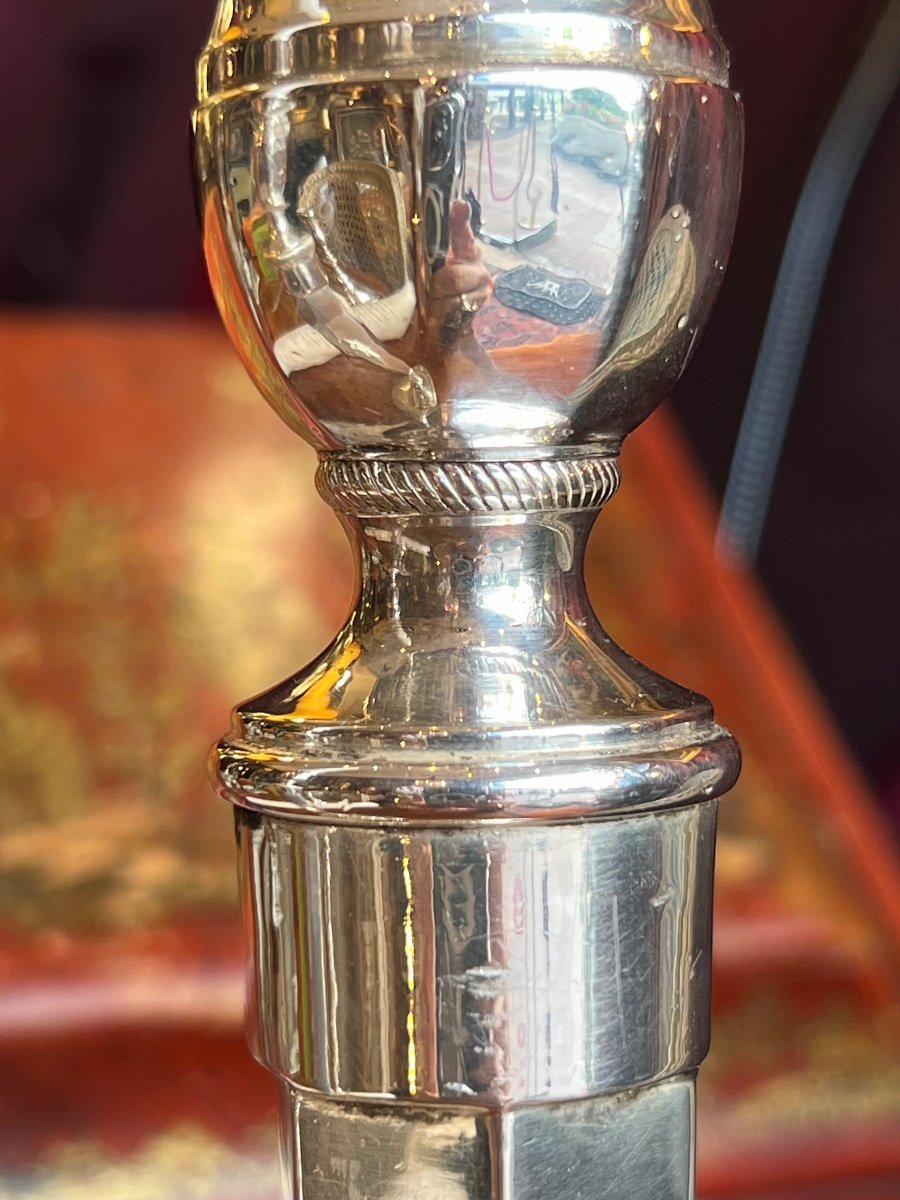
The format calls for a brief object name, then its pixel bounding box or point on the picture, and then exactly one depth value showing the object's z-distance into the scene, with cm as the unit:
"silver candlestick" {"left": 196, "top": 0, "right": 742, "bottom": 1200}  16
